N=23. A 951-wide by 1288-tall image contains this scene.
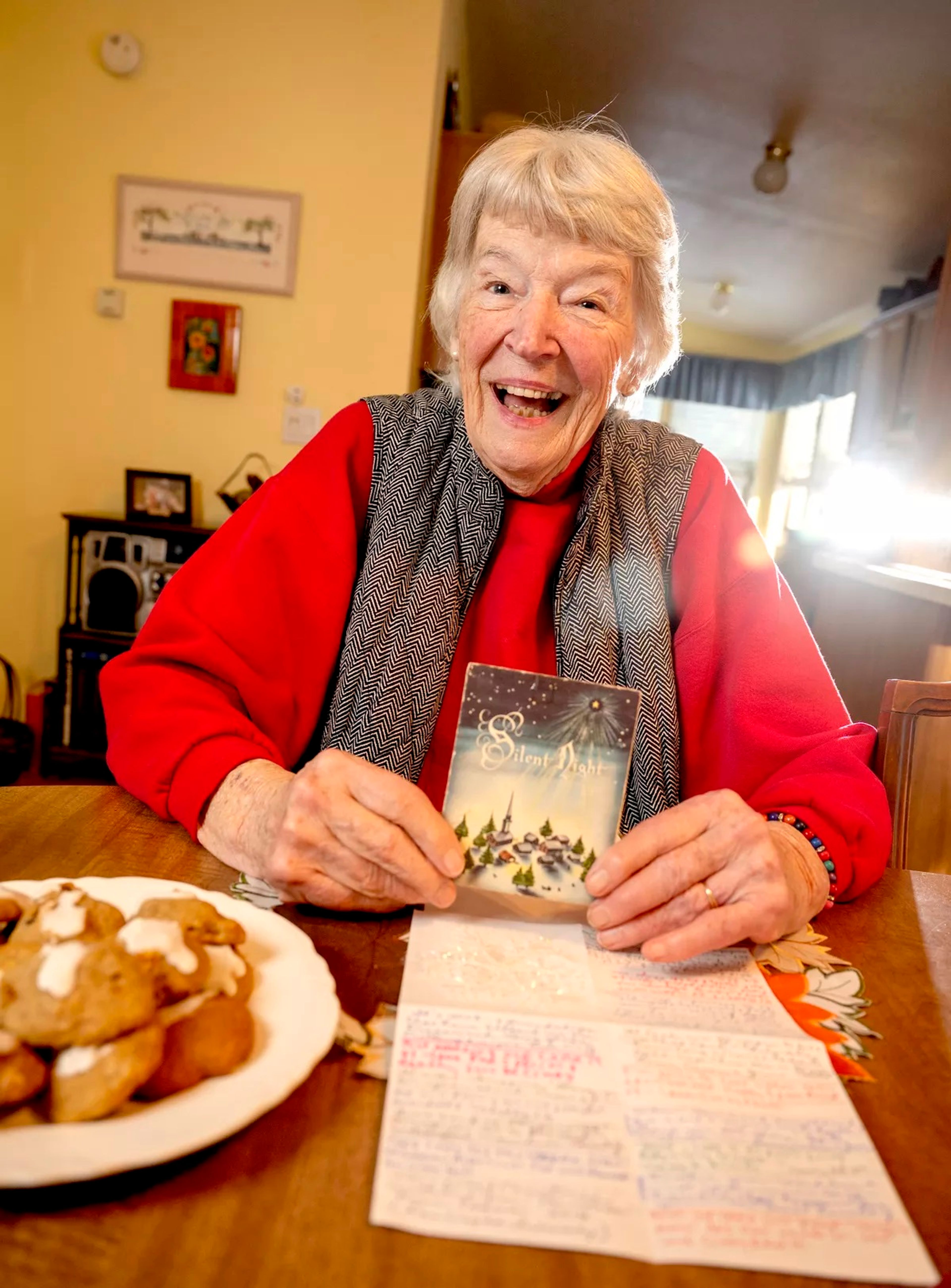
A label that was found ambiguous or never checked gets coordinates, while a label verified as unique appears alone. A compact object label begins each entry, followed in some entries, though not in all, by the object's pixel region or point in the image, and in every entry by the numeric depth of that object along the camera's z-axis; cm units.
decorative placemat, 61
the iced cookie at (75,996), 45
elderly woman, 101
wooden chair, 107
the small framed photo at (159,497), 302
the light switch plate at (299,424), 309
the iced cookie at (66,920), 49
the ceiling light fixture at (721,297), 733
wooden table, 38
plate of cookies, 42
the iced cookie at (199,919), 55
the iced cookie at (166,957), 48
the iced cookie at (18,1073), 43
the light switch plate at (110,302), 302
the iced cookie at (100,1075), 43
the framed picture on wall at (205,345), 301
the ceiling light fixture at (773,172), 439
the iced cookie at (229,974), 51
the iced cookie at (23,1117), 43
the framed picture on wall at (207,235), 295
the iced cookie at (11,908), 55
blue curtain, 943
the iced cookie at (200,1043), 46
